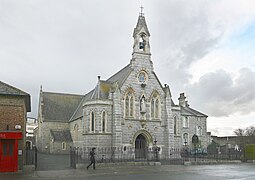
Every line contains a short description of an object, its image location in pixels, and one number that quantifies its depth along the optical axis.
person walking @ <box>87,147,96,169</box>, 19.75
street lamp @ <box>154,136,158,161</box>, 24.98
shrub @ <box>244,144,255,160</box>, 27.10
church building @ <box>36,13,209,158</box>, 30.37
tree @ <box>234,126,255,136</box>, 59.05
